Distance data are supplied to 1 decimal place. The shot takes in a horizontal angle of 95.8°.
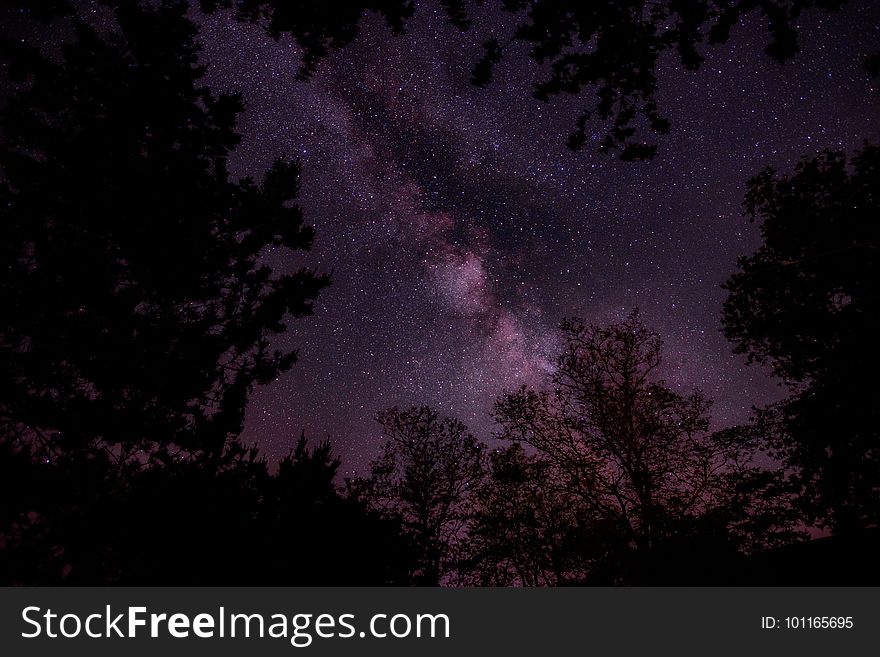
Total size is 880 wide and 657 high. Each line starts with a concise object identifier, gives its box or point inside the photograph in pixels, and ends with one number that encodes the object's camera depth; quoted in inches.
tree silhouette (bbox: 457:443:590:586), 804.0
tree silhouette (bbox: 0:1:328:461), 305.6
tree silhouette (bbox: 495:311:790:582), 526.3
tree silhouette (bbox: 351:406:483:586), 849.5
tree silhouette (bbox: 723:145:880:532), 408.8
